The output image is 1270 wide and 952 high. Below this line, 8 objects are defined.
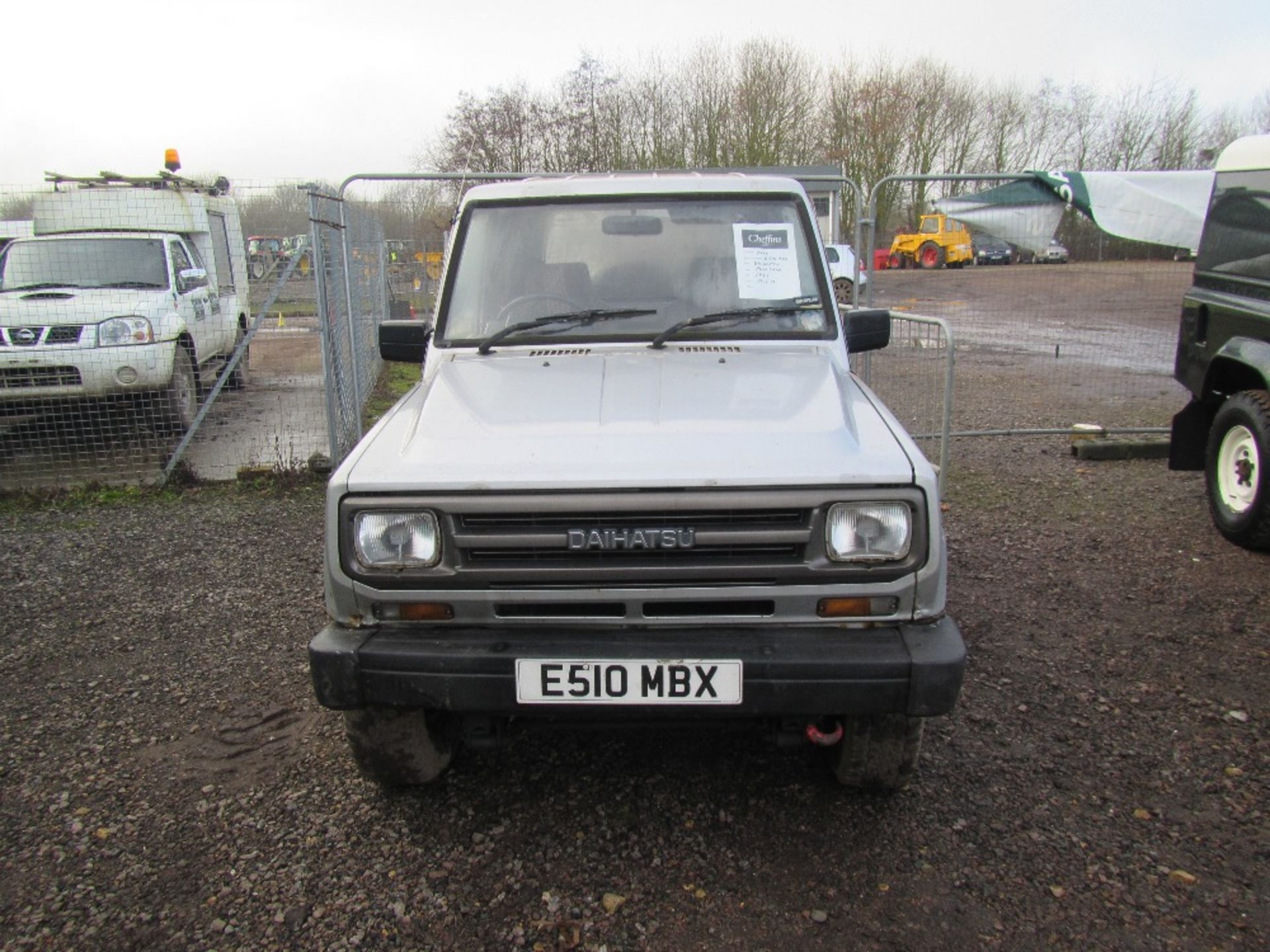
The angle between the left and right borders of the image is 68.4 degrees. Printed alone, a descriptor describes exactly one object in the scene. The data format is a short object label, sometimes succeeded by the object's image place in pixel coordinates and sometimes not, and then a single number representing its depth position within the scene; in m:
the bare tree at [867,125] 33.53
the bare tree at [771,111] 31.03
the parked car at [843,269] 16.02
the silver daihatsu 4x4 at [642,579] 2.58
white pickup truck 7.50
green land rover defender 5.25
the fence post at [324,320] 6.77
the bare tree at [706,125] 30.75
